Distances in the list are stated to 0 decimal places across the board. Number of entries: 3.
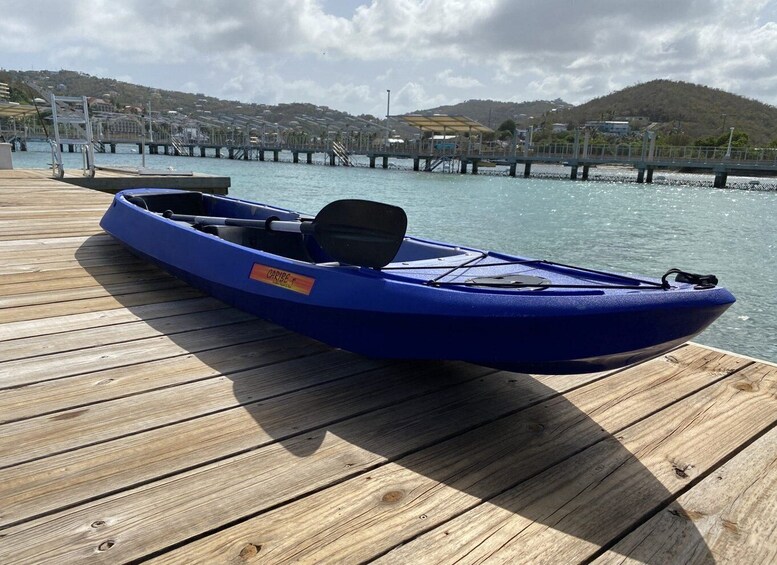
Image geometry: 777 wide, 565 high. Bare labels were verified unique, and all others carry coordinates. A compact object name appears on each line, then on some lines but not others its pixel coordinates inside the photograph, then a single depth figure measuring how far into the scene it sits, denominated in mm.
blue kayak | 1708
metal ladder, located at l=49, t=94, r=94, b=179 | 9023
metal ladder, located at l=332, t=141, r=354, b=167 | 70625
